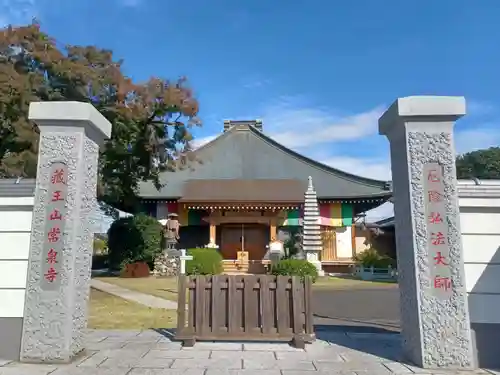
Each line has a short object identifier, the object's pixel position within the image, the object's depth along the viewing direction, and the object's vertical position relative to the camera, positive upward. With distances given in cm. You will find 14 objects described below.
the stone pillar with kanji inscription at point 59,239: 436 +13
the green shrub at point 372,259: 1867 -50
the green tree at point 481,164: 4144 +914
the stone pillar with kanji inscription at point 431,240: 425 +10
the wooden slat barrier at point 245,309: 507 -76
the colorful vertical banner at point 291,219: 2091 +159
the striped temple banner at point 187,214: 2047 +182
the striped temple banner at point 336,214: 2131 +189
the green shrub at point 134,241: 1767 +41
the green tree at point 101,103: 1080 +465
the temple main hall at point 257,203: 1973 +234
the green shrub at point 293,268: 1300 -61
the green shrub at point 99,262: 2219 -66
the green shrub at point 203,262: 1495 -47
